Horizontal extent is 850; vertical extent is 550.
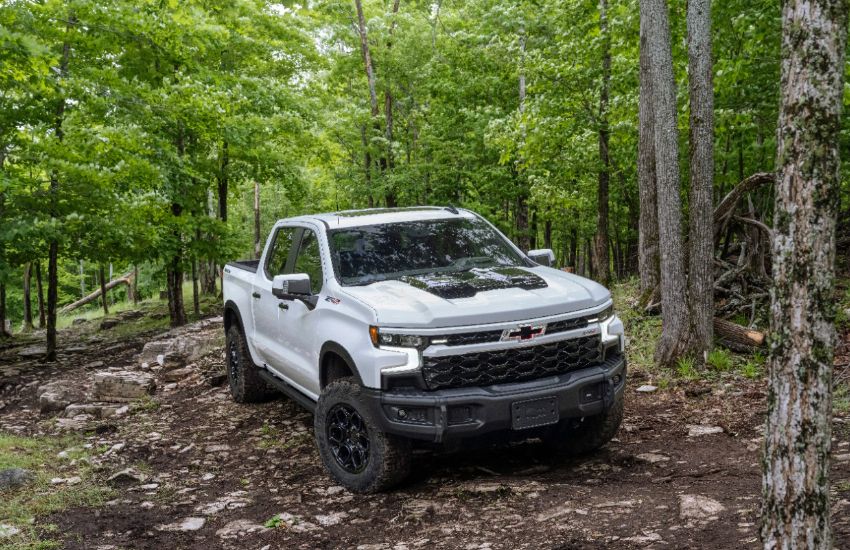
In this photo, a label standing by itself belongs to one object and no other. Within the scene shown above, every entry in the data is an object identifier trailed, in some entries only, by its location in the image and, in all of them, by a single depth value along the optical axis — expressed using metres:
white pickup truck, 4.80
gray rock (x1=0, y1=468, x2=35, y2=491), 5.83
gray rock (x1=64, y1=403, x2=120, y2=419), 8.73
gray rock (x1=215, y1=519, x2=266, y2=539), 4.83
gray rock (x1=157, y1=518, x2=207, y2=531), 4.99
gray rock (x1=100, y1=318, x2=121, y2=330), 22.27
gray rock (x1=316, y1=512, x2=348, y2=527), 4.88
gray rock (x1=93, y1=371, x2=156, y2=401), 9.53
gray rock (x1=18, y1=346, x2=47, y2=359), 15.57
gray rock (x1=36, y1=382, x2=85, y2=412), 9.30
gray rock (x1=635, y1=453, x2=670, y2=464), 5.58
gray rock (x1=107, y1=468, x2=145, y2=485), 6.07
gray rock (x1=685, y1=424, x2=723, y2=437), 6.19
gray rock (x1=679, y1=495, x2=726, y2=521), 4.20
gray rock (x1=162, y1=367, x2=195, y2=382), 10.56
